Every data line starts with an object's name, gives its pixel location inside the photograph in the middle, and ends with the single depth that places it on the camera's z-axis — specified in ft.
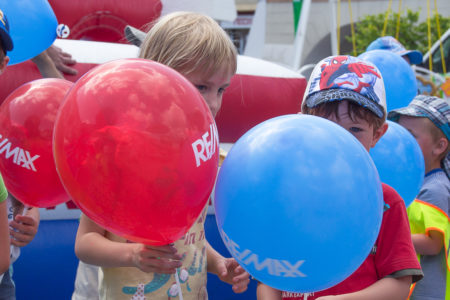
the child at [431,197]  7.36
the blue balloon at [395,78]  8.44
